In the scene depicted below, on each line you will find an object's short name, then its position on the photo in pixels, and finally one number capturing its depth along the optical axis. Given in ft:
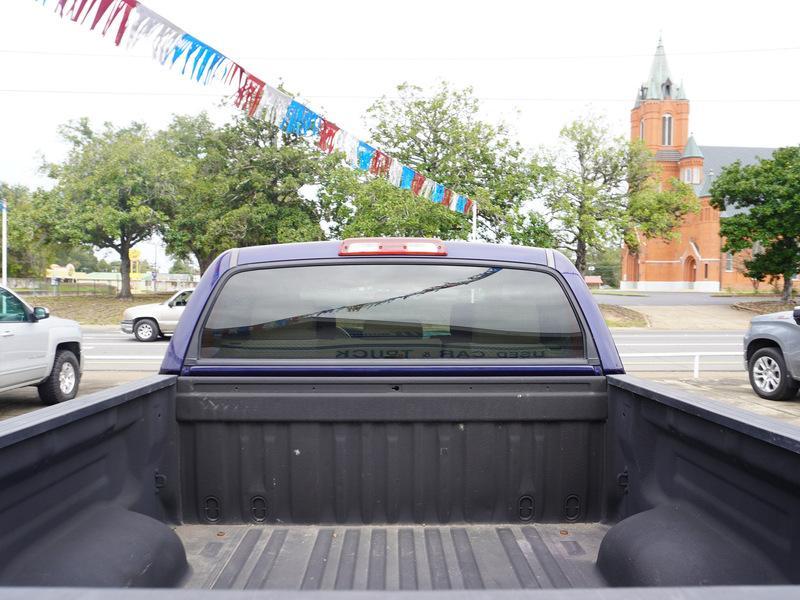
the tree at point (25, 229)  106.01
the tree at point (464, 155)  95.25
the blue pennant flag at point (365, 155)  42.24
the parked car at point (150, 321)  62.64
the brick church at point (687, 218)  220.43
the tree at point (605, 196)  105.19
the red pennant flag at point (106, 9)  24.35
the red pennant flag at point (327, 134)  38.56
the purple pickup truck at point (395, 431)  7.52
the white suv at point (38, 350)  26.27
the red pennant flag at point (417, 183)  52.85
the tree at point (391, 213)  81.00
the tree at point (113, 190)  105.29
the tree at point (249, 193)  105.60
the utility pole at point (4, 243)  79.05
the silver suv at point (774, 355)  30.60
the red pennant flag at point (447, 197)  62.03
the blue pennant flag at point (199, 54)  28.66
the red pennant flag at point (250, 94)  32.35
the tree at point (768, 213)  105.60
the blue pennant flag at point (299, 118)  35.19
